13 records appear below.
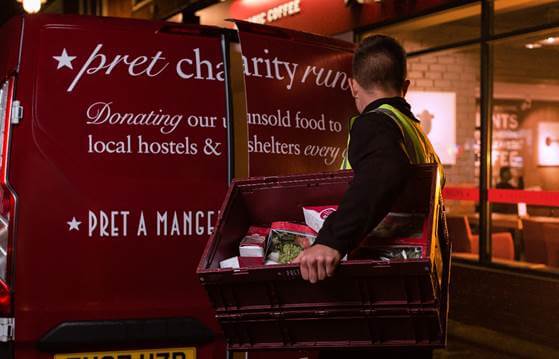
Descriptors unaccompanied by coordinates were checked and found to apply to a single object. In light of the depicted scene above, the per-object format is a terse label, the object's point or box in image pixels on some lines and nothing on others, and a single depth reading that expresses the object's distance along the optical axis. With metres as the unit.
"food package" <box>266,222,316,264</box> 3.00
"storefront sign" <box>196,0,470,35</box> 9.44
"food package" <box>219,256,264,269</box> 3.02
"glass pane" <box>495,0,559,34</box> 7.87
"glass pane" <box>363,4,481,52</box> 8.80
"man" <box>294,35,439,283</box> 2.69
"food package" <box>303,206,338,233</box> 3.06
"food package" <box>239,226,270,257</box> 3.05
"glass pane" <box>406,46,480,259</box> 8.90
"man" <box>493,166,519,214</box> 8.43
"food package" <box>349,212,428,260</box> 2.80
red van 3.61
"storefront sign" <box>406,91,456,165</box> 9.55
